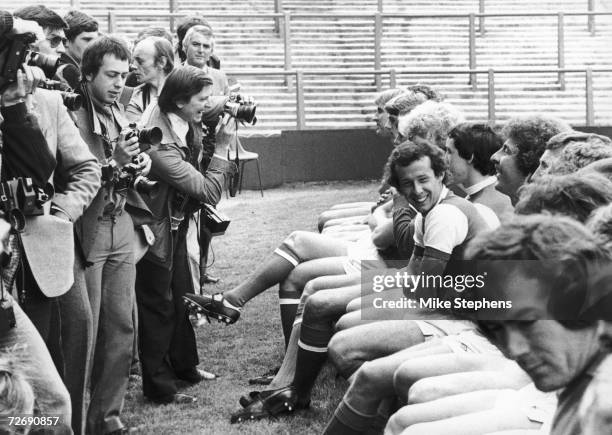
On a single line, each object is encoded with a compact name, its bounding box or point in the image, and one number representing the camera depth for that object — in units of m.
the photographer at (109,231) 4.93
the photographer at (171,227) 5.79
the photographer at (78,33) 6.12
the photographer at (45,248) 3.71
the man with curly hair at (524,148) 5.06
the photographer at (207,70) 6.81
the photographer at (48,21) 5.64
